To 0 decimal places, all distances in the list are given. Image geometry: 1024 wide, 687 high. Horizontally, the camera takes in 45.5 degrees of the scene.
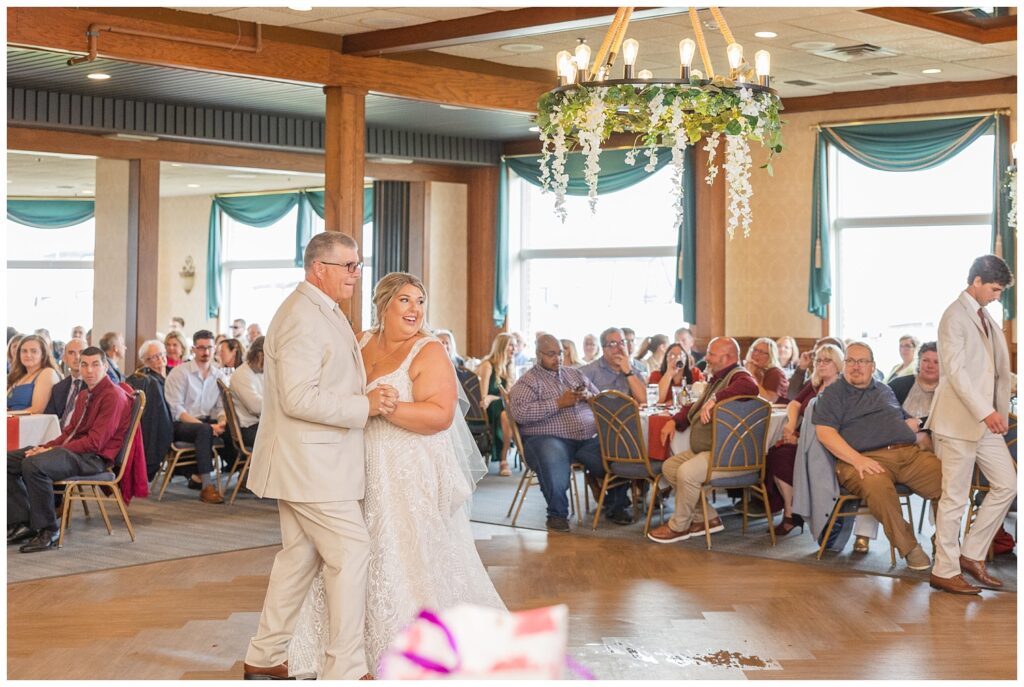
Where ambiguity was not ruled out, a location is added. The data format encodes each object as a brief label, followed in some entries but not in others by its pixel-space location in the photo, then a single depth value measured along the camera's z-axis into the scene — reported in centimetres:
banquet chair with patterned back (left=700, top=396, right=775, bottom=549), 743
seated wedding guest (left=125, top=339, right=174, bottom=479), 860
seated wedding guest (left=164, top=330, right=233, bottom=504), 930
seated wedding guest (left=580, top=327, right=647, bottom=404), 873
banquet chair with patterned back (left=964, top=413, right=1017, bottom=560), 673
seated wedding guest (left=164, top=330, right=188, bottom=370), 1127
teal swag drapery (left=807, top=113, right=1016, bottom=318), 1134
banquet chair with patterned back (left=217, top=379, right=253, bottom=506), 898
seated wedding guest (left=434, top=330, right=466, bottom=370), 1093
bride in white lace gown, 455
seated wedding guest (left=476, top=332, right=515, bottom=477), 1084
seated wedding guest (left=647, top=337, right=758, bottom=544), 754
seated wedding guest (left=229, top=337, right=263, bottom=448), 900
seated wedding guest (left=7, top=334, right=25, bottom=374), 884
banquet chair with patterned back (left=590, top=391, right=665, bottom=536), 782
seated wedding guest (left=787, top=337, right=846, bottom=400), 875
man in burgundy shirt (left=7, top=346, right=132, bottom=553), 731
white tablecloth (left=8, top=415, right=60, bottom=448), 791
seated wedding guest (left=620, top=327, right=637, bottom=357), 1297
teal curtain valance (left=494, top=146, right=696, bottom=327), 1332
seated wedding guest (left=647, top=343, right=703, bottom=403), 958
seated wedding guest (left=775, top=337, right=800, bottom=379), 1143
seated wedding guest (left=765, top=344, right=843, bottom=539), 777
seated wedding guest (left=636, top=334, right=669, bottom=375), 1220
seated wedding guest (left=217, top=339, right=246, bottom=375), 1022
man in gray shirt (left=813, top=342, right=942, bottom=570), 680
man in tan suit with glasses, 418
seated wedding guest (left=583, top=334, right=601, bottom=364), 1285
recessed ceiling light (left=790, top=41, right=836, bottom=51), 953
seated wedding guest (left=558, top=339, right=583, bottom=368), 1199
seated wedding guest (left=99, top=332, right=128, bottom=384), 1059
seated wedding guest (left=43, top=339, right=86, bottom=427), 837
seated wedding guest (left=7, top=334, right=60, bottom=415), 830
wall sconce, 2119
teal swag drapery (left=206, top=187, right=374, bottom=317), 1930
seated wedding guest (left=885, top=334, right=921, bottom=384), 1093
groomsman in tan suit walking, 612
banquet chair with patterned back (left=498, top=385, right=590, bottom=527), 817
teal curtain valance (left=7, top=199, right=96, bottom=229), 2134
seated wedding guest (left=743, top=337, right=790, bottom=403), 905
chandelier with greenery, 530
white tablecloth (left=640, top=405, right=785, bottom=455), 796
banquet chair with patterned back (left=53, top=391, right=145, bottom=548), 744
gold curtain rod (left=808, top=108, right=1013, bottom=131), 1132
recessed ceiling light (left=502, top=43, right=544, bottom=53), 959
